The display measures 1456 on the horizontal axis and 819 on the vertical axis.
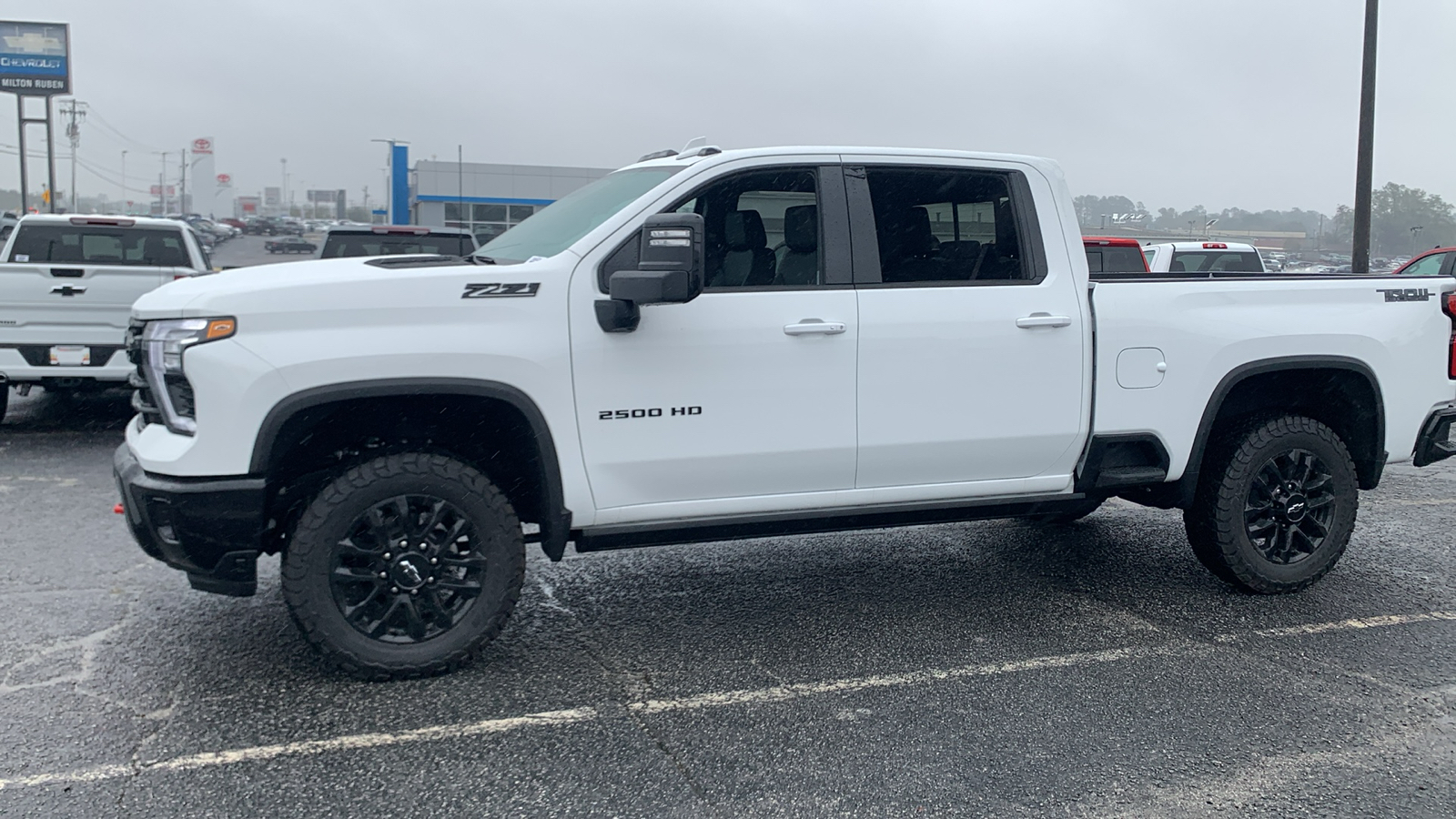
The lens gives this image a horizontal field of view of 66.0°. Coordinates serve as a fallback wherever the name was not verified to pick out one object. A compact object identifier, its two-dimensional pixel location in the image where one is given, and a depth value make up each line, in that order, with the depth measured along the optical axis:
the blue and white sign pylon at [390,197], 60.69
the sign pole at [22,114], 48.88
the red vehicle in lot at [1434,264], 14.02
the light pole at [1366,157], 17.09
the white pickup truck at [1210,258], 12.96
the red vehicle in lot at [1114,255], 11.61
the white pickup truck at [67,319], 8.73
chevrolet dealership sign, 48.12
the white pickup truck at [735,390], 3.87
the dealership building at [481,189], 57.69
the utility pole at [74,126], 78.12
